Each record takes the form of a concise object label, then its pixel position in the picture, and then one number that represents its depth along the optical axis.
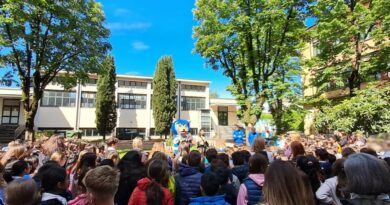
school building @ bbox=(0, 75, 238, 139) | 31.12
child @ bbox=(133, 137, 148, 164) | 6.23
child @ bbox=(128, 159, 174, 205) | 3.15
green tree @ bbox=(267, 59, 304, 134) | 17.88
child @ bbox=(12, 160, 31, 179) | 3.86
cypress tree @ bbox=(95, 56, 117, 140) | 32.84
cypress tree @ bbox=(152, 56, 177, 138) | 35.81
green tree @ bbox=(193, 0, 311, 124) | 18.20
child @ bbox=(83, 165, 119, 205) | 2.43
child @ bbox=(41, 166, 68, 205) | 2.95
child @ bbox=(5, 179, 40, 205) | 2.30
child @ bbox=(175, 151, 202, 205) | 3.81
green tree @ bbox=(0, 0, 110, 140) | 12.46
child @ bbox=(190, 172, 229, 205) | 3.11
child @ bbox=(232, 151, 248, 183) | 4.68
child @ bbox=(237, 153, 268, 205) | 3.17
